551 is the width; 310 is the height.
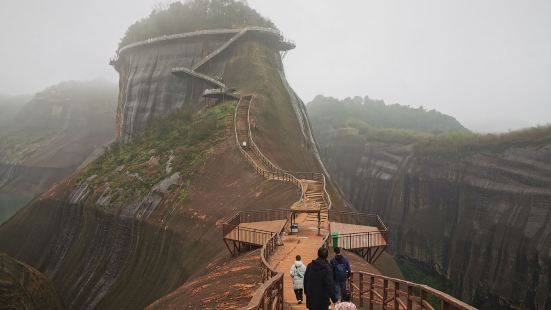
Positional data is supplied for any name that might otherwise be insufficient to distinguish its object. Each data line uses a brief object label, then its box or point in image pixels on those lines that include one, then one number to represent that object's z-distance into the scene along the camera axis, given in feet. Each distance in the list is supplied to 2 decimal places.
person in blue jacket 31.48
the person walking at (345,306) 23.89
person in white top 34.73
